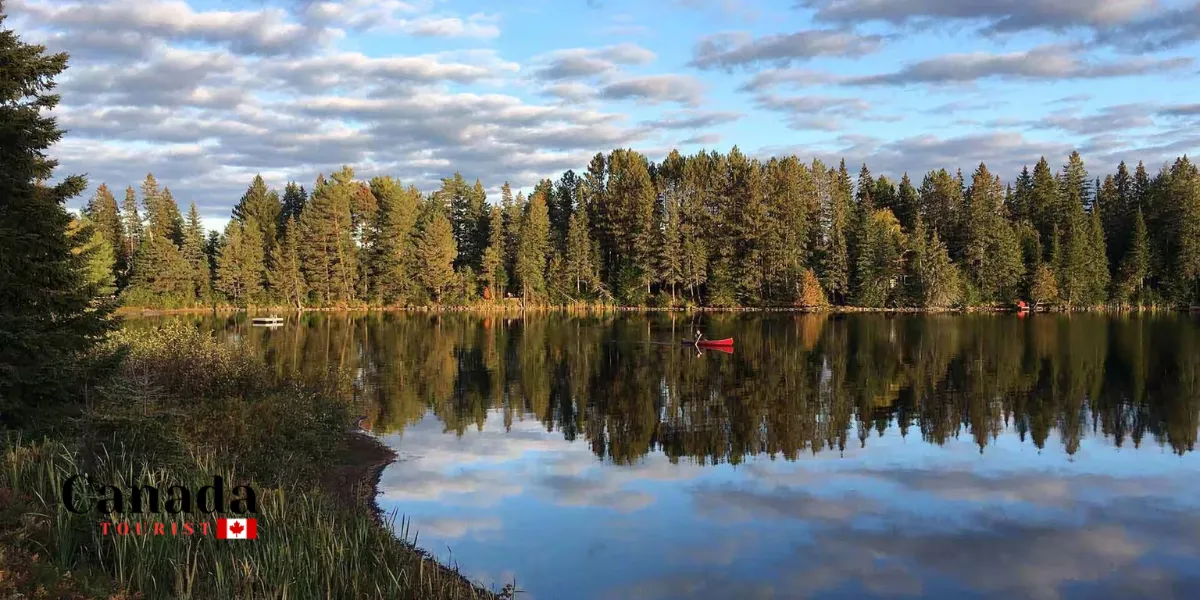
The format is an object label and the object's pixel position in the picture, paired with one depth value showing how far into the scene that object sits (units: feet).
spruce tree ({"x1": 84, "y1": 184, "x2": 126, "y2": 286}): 338.54
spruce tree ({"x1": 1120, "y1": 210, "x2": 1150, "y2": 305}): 332.19
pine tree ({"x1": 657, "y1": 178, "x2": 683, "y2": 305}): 341.82
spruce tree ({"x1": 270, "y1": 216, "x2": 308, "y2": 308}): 337.31
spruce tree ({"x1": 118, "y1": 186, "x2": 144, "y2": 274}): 347.97
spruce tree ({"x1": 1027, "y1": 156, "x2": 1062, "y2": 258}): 364.81
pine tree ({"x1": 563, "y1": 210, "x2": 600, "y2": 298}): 355.97
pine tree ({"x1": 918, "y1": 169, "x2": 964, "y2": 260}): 370.71
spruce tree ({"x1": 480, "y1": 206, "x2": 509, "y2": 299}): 357.41
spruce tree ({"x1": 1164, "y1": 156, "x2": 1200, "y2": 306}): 324.19
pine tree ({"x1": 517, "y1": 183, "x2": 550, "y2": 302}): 354.95
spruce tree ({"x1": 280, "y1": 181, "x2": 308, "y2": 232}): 410.31
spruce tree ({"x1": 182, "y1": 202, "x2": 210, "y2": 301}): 331.77
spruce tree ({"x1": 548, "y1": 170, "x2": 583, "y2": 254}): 398.62
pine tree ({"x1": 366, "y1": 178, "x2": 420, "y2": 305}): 352.69
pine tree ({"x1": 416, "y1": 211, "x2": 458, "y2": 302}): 349.20
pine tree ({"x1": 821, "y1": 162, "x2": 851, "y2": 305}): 338.75
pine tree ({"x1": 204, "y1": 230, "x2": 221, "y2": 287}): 347.85
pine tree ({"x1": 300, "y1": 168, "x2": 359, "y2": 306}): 341.62
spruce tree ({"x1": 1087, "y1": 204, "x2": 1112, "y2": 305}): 339.57
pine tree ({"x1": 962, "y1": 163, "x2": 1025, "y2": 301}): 336.90
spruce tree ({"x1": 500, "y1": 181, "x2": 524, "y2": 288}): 373.81
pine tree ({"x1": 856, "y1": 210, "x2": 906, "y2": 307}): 334.24
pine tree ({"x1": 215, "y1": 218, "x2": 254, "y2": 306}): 329.72
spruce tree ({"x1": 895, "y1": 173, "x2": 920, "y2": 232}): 381.50
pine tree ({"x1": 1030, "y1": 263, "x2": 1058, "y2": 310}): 331.98
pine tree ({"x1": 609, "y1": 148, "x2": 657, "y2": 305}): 348.38
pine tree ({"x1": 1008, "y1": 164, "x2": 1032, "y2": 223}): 376.48
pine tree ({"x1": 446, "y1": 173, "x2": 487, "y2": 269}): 394.93
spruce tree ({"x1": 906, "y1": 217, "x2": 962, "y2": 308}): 327.06
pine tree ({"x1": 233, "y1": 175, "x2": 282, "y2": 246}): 367.45
